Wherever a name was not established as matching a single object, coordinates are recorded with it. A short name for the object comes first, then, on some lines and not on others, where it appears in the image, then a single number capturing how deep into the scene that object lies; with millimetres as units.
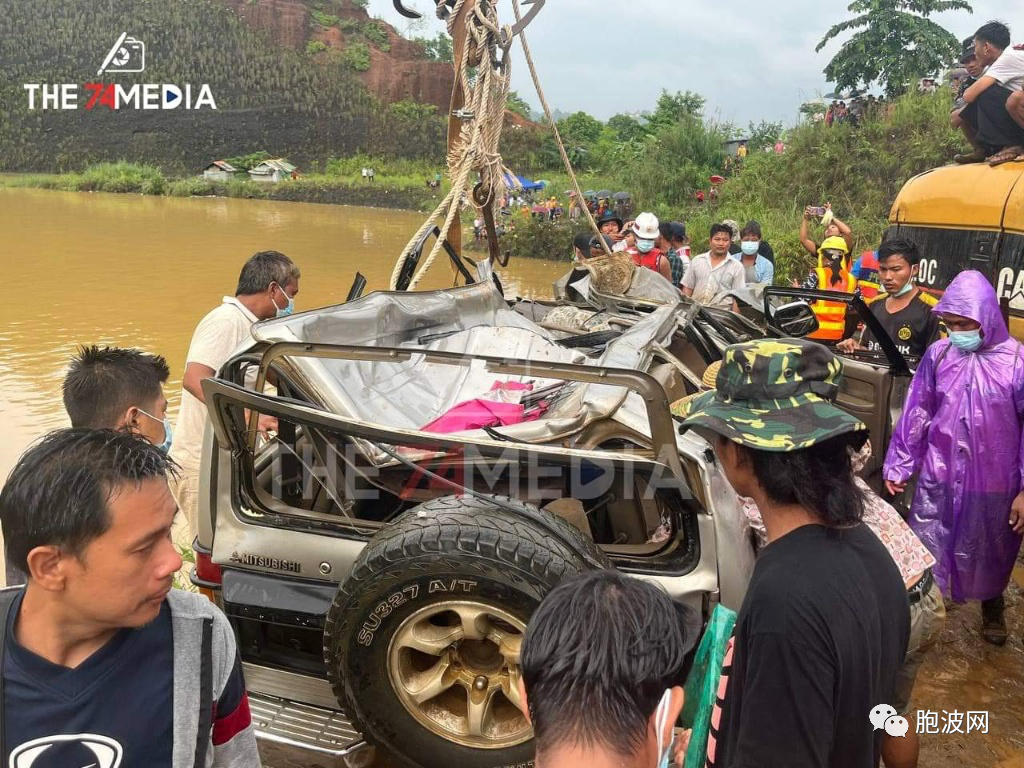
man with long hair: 1371
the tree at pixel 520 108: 59656
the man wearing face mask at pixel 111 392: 2418
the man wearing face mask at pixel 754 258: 8656
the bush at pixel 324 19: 67375
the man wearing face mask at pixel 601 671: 1122
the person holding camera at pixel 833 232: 9203
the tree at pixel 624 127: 44219
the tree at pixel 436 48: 68000
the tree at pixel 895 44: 25016
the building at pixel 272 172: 48562
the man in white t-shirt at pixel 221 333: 3846
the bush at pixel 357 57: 62562
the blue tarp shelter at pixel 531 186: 32341
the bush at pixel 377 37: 66312
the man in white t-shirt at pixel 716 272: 7719
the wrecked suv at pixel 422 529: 2355
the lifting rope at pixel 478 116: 4203
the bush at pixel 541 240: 21000
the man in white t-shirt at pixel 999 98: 5102
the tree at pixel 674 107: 34000
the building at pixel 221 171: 48812
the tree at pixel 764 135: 28469
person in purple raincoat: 3535
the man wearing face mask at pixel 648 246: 7805
